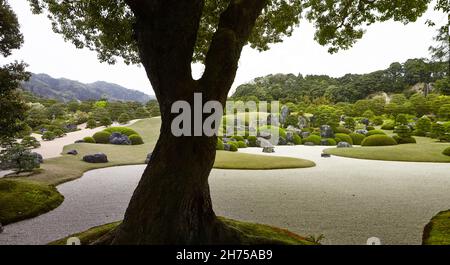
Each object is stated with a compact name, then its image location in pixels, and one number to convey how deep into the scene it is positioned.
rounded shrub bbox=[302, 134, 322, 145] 28.45
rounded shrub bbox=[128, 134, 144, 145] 23.00
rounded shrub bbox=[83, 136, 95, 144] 23.16
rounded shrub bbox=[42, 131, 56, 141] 24.80
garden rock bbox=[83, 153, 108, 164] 15.34
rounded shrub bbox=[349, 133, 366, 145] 28.16
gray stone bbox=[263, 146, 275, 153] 21.22
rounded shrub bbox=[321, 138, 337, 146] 28.17
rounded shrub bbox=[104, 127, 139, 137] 25.16
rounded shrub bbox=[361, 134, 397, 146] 23.83
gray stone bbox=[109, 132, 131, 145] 22.36
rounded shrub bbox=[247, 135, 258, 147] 26.78
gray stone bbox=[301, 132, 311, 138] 31.00
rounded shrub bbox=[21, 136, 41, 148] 13.02
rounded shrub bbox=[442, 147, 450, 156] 17.78
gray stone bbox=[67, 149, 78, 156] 17.18
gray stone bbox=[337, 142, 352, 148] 24.34
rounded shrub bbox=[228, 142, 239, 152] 22.08
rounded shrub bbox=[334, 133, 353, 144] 27.88
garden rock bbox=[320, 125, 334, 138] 30.64
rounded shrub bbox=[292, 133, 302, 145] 28.83
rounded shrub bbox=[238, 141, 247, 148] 24.84
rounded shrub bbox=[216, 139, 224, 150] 21.63
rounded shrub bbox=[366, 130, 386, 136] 28.10
